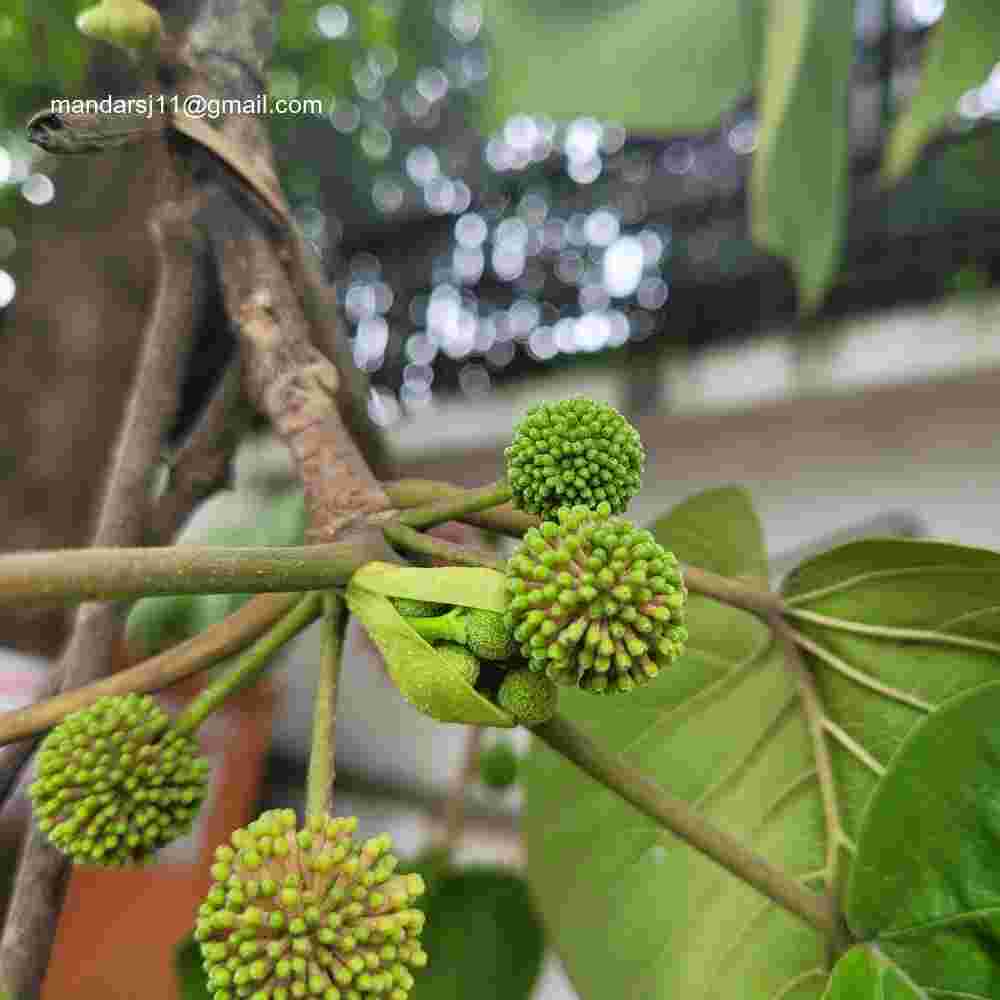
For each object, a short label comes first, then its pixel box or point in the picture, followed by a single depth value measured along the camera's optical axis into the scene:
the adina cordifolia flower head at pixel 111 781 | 0.09
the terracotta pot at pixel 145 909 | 0.35
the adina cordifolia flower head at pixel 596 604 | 0.08
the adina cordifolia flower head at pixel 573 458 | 0.09
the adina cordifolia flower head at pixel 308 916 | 0.08
